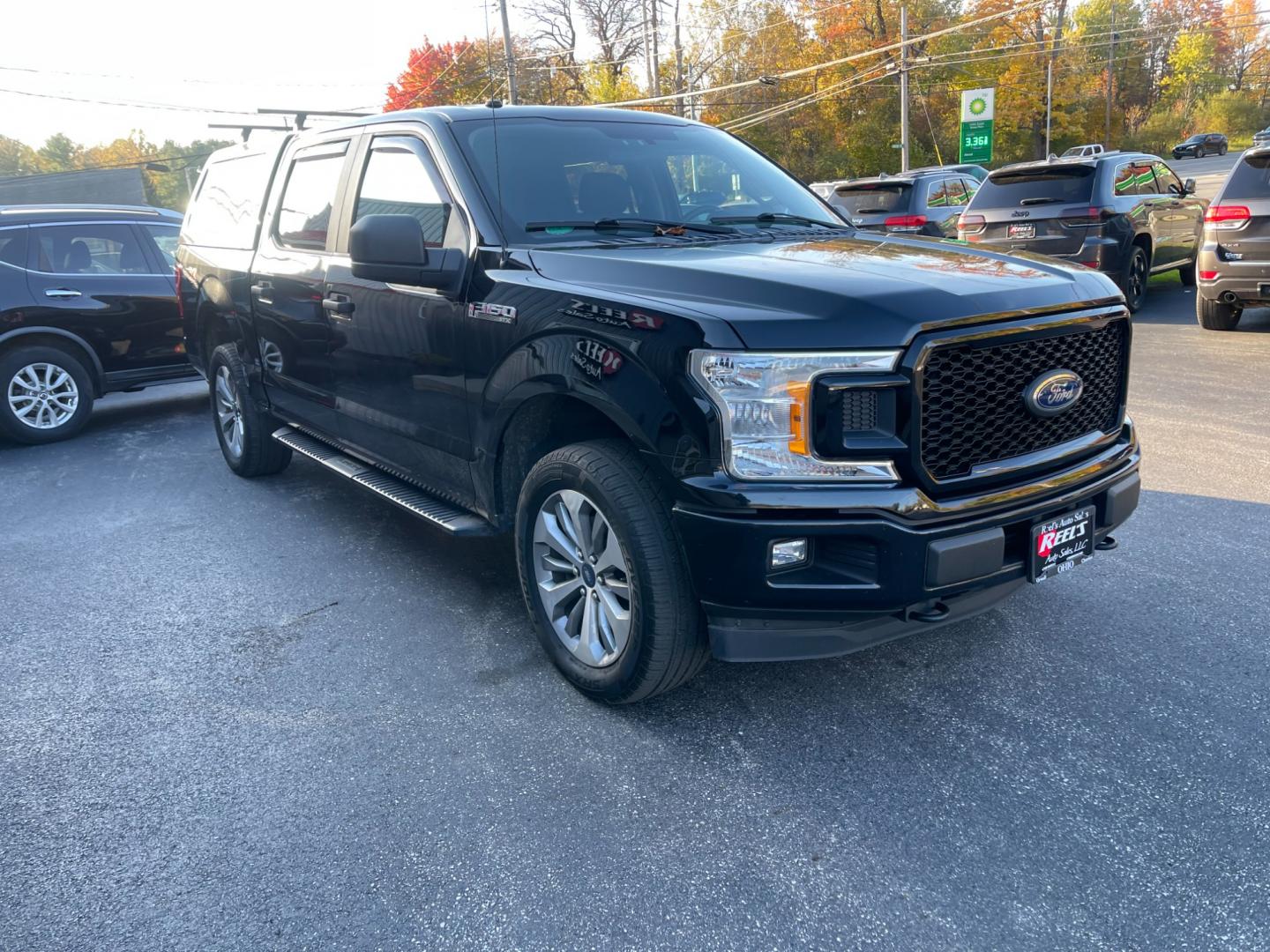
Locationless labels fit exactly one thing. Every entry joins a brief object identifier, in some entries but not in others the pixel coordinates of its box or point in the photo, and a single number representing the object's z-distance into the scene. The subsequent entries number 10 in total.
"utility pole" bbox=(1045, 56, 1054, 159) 52.97
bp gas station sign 34.41
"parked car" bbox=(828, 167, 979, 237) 13.79
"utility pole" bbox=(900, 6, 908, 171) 35.53
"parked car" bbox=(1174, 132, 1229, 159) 58.44
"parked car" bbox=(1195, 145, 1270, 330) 8.87
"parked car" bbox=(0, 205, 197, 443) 8.02
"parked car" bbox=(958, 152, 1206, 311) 10.90
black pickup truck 2.70
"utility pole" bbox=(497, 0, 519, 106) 33.78
